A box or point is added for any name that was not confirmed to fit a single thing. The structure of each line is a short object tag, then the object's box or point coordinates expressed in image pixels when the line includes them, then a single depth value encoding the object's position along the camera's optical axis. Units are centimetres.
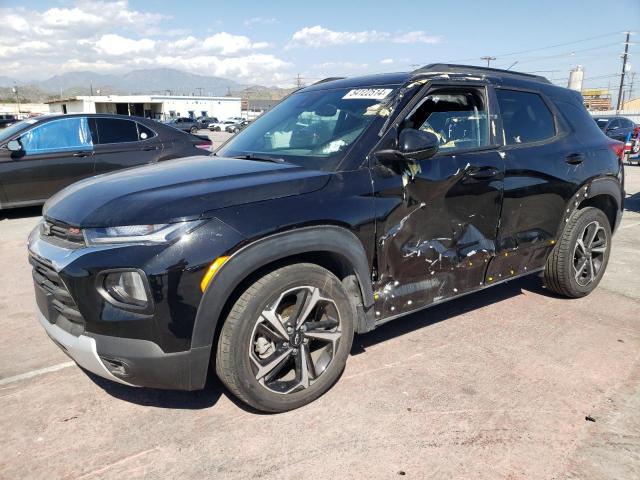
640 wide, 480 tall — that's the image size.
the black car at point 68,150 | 770
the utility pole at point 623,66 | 5891
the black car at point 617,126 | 1908
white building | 6681
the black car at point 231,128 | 5516
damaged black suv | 239
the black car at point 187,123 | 4778
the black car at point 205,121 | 5691
